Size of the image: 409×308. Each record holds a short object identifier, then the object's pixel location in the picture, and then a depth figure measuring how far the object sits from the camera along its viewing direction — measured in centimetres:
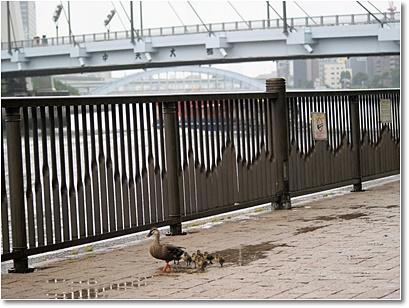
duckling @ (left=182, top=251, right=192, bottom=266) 736
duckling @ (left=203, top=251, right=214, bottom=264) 734
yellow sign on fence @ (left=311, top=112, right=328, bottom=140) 1133
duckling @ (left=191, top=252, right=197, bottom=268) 734
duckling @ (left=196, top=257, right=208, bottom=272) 721
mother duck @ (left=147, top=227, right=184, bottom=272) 732
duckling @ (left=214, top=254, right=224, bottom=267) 734
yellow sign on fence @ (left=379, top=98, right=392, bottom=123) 1156
